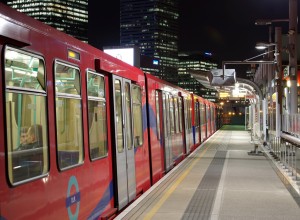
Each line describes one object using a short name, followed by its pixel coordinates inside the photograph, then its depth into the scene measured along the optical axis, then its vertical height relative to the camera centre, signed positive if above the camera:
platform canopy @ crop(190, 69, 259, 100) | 22.88 +1.66
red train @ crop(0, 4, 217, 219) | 4.61 -0.14
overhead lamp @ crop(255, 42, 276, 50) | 21.79 +3.01
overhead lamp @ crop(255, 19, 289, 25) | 19.59 +3.63
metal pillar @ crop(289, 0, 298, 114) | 18.38 +2.20
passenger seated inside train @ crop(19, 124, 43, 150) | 4.95 -0.22
